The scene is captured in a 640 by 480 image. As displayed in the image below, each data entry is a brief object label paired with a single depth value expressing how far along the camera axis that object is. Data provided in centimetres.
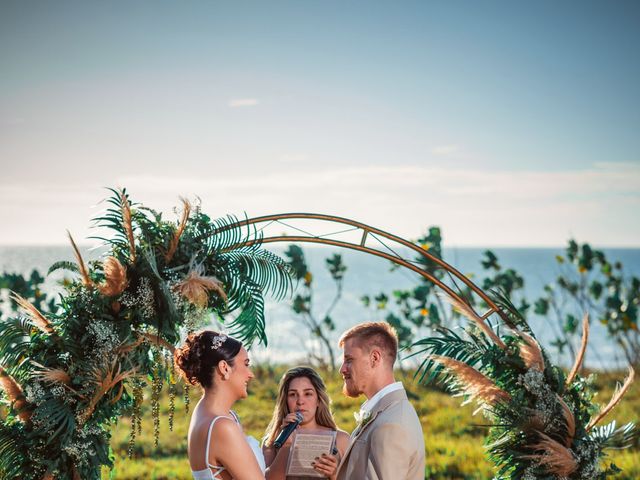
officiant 542
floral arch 508
